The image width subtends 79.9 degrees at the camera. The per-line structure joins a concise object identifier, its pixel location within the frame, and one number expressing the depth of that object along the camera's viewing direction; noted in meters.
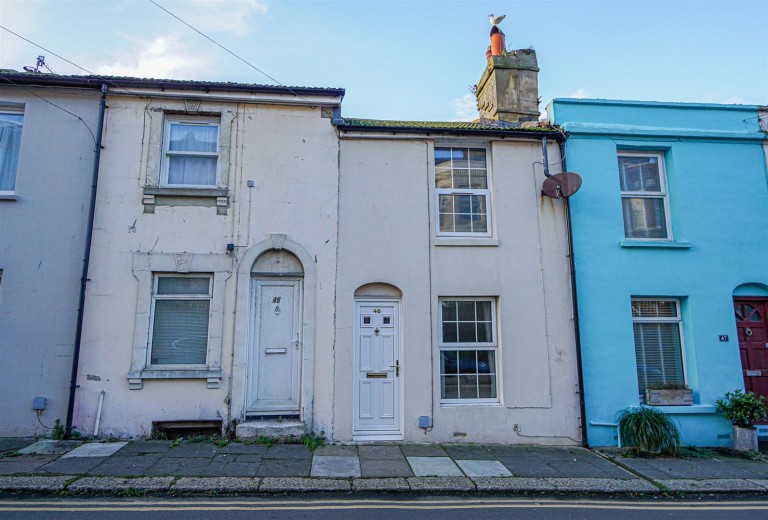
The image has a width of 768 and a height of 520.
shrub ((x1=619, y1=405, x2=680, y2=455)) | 7.76
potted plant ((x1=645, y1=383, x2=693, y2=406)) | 8.59
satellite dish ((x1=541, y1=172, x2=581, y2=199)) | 8.70
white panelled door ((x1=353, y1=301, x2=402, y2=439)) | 8.24
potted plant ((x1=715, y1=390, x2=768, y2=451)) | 8.18
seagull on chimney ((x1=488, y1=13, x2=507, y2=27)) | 11.60
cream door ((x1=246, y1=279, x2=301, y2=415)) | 8.20
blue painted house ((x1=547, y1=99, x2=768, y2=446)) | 8.62
